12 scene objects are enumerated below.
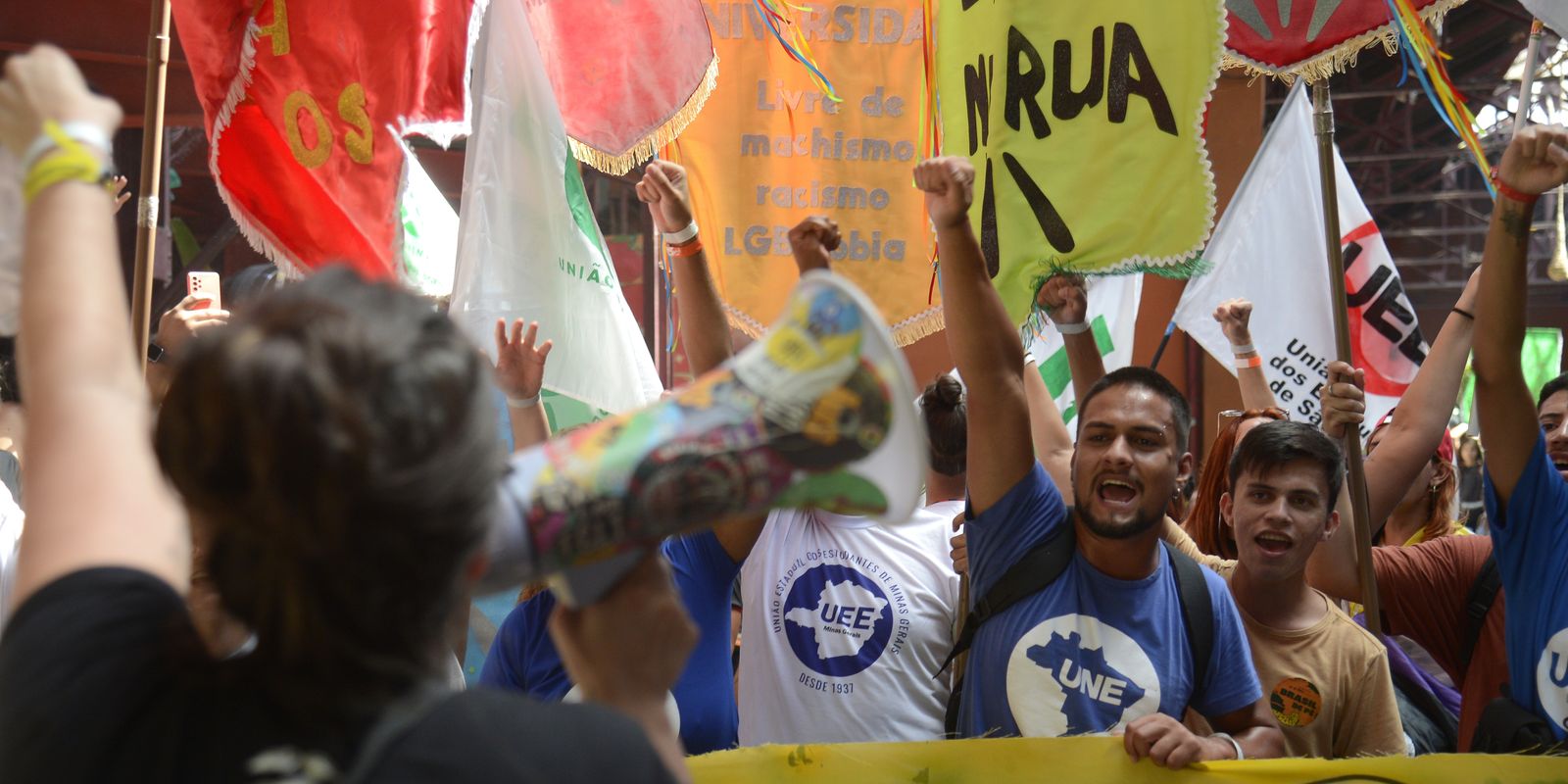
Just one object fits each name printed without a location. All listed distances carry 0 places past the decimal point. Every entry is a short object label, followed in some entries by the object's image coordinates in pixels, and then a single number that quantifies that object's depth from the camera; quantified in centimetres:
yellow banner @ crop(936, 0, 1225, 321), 340
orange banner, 398
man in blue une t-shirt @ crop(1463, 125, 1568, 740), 262
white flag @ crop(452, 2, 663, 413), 356
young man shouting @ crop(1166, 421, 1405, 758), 277
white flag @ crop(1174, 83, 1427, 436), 478
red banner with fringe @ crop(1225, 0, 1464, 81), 352
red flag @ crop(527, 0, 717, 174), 383
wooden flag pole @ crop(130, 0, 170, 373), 308
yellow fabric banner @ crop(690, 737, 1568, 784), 242
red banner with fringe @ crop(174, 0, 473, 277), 373
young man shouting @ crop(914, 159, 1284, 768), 252
